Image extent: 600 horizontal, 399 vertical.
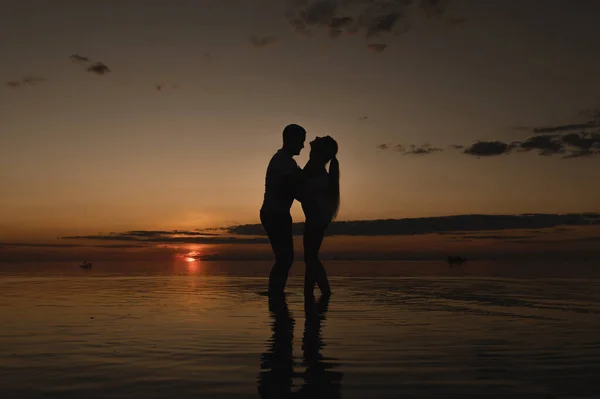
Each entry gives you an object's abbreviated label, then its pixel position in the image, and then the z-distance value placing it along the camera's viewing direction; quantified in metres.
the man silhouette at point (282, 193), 10.03
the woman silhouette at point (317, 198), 10.19
